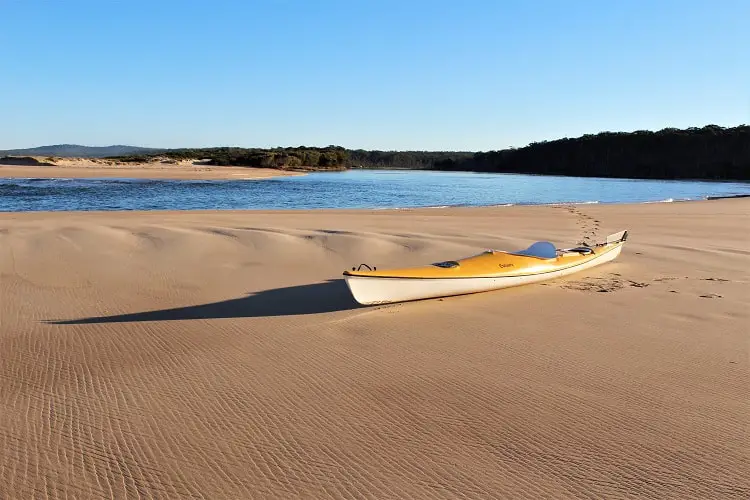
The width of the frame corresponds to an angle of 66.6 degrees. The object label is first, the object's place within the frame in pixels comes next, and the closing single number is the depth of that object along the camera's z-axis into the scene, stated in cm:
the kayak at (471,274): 638
